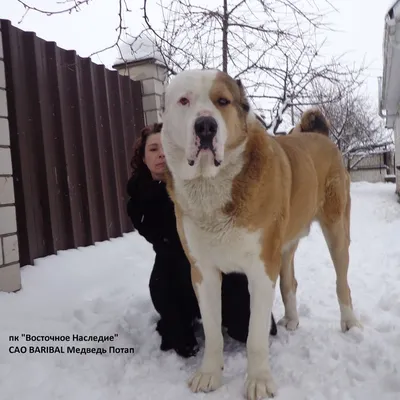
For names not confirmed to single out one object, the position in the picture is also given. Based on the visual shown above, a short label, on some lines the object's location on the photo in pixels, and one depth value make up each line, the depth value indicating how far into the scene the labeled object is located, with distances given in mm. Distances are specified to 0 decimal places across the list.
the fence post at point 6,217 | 3010
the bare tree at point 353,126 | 20453
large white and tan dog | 1947
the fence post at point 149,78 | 5820
